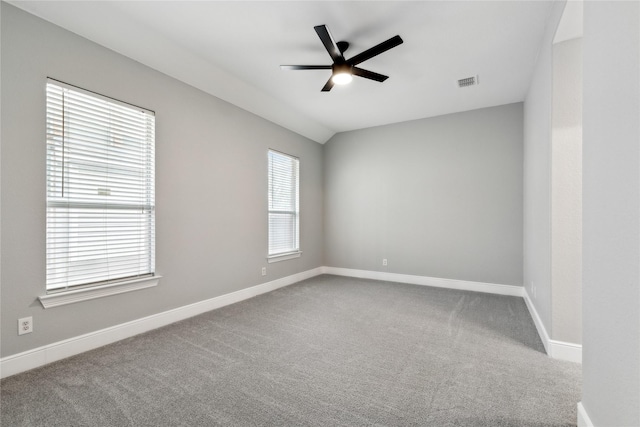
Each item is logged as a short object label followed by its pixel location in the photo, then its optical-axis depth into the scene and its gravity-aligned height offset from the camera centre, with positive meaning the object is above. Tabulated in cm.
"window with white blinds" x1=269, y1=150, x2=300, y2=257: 480 +18
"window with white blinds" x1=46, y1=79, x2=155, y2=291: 238 +23
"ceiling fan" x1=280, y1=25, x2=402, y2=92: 242 +148
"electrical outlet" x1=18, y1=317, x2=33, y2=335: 217 -86
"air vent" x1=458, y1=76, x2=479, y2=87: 365 +173
